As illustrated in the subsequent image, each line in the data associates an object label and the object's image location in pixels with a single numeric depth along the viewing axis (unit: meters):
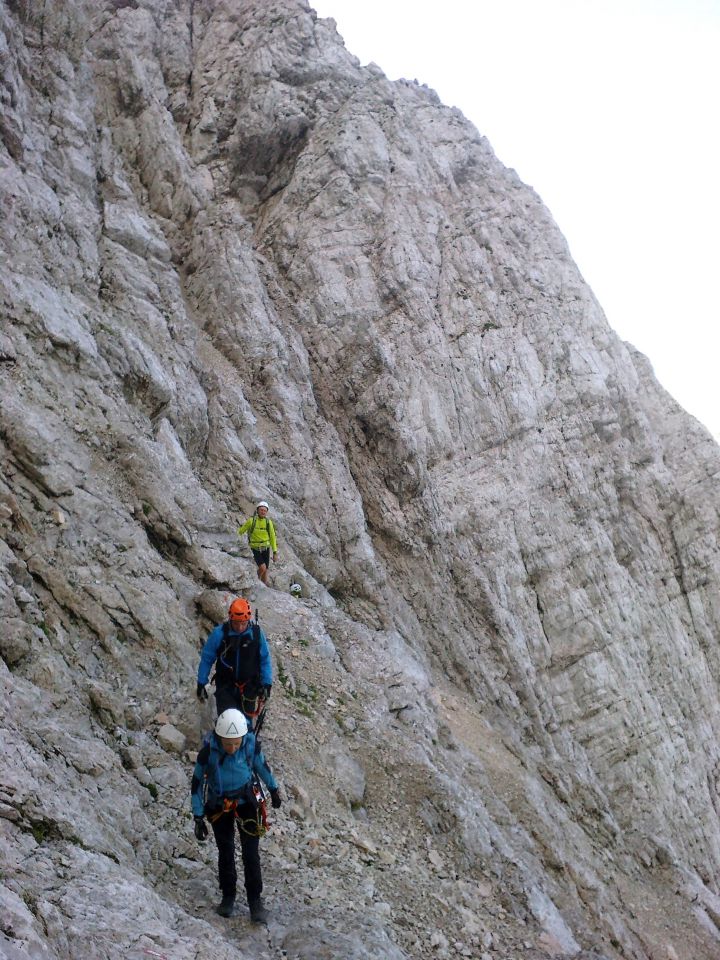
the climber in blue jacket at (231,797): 6.23
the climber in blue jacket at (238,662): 7.65
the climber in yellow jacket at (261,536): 13.28
